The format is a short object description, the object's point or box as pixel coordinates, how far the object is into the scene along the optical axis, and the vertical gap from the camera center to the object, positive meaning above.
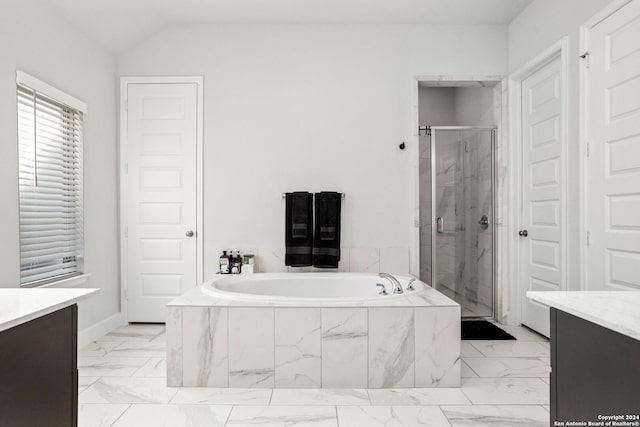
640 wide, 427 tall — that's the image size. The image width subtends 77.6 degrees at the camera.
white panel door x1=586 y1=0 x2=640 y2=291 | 2.11 +0.33
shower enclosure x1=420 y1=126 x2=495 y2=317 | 3.52 -0.01
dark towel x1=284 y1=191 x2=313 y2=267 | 3.28 -0.14
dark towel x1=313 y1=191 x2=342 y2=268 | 3.29 -0.18
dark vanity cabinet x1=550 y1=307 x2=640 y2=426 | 0.90 -0.40
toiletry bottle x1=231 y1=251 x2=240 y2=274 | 3.27 -0.44
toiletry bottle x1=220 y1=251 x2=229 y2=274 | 3.27 -0.44
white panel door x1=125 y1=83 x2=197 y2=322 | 3.40 +0.15
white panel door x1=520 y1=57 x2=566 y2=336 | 2.81 +0.17
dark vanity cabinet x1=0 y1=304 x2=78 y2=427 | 1.03 -0.45
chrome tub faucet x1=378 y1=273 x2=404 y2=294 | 2.59 -0.49
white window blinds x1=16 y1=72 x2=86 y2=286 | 2.36 +0.20
